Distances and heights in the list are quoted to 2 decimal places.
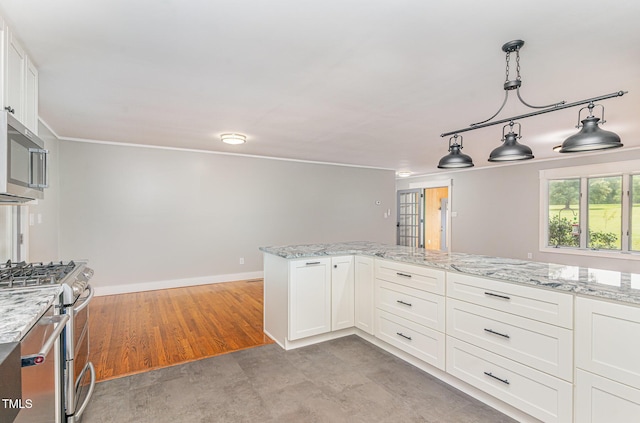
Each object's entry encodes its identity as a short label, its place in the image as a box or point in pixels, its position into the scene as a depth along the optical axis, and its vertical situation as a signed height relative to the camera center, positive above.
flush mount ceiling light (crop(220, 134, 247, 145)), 4.27 +0.97
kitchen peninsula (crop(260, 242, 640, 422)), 1.56 -0.73
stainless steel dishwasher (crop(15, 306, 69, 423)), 1.09 -0.69
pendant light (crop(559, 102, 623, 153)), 1.82 +0.43
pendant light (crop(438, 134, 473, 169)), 2.70 +0.44
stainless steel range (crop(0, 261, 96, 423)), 1.68 -0.63
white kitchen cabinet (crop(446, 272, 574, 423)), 1.71 -0.79
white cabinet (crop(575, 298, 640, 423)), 1.46 -0.72
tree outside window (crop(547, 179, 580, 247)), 5.86 +0.00
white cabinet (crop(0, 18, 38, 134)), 1.71 +0.77
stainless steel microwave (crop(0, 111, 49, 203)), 1.54 +0.25
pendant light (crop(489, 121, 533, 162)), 2.21 +0.43
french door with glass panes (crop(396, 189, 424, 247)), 8.88 -0.19
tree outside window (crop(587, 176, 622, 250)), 5.32 +0.01
